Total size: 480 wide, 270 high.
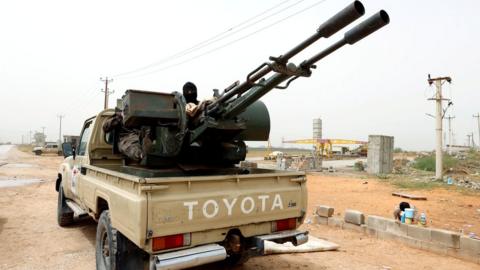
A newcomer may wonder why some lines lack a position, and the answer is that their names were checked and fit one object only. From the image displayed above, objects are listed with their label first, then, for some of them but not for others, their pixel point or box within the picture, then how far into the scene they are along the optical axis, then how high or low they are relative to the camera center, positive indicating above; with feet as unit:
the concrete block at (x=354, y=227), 21.90 -4.52
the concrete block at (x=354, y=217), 22.18 -3.94
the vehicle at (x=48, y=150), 146.68 -1.20
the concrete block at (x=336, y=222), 23.36 -4.47
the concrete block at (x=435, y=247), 17.89 -4.61
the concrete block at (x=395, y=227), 19.79 -4.04
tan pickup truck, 10.25 -2.03
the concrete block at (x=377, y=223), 20.85 -4.01
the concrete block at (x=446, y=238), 17.49 -4.03
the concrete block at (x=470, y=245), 16.66 -4.12
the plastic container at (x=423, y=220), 20.26 -3.66
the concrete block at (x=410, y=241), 18.97 -4.60
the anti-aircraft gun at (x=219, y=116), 10.37 +1.21
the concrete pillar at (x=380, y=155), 66.18 -0.29
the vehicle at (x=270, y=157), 121.97 -1.91
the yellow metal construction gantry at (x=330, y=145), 107.45 +2.64
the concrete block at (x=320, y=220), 24.31 -4.53
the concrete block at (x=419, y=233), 18.63 -4.07
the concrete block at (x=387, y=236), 20.02 -4.57
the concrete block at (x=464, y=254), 16.71 -4.63
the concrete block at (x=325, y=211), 24.22 -3.92
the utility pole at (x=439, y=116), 52.29 +5.61
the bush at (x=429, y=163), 75.53 -1.95
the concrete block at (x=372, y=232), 21.16 -4.57
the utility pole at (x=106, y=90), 134.40 +21.19
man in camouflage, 14.19 +0.43
